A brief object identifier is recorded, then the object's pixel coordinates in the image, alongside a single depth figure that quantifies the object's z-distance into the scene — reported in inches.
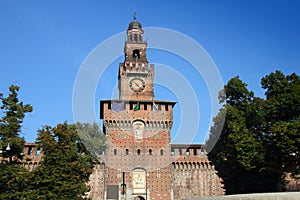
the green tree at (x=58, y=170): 1004.6
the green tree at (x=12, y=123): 976.2
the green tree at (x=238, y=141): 1195.3
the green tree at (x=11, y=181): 928.9
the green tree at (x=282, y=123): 1067.9
